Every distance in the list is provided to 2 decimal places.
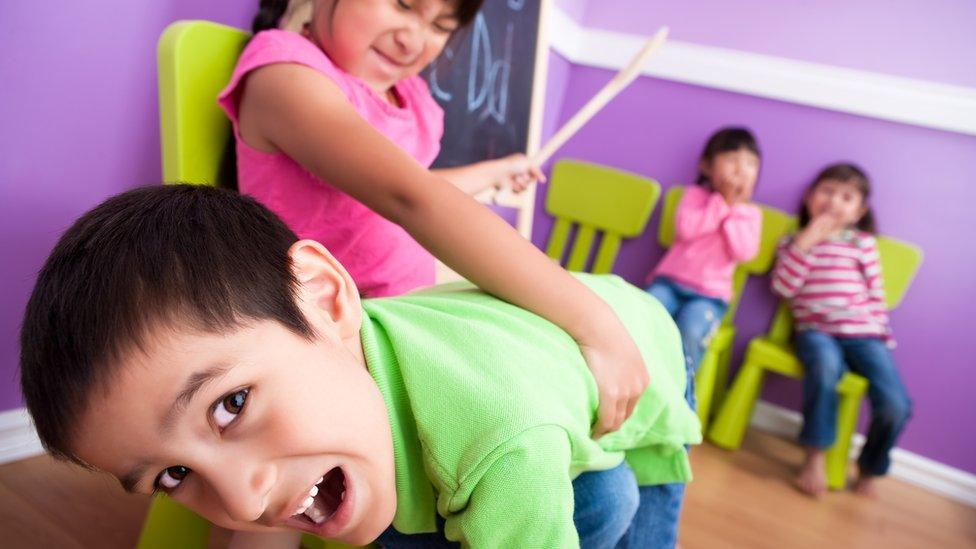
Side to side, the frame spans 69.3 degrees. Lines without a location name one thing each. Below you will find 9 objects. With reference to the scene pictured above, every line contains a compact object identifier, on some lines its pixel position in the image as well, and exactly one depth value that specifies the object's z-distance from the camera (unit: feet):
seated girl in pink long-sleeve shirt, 6.56
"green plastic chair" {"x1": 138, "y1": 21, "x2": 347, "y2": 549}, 2.42
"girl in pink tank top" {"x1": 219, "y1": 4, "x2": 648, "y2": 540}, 2.11
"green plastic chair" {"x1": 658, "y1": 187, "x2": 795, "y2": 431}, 6.20
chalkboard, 4.17
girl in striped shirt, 5.79
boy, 1.37
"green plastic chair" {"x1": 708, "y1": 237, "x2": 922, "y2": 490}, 6.23
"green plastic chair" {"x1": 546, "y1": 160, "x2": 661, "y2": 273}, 7.00
